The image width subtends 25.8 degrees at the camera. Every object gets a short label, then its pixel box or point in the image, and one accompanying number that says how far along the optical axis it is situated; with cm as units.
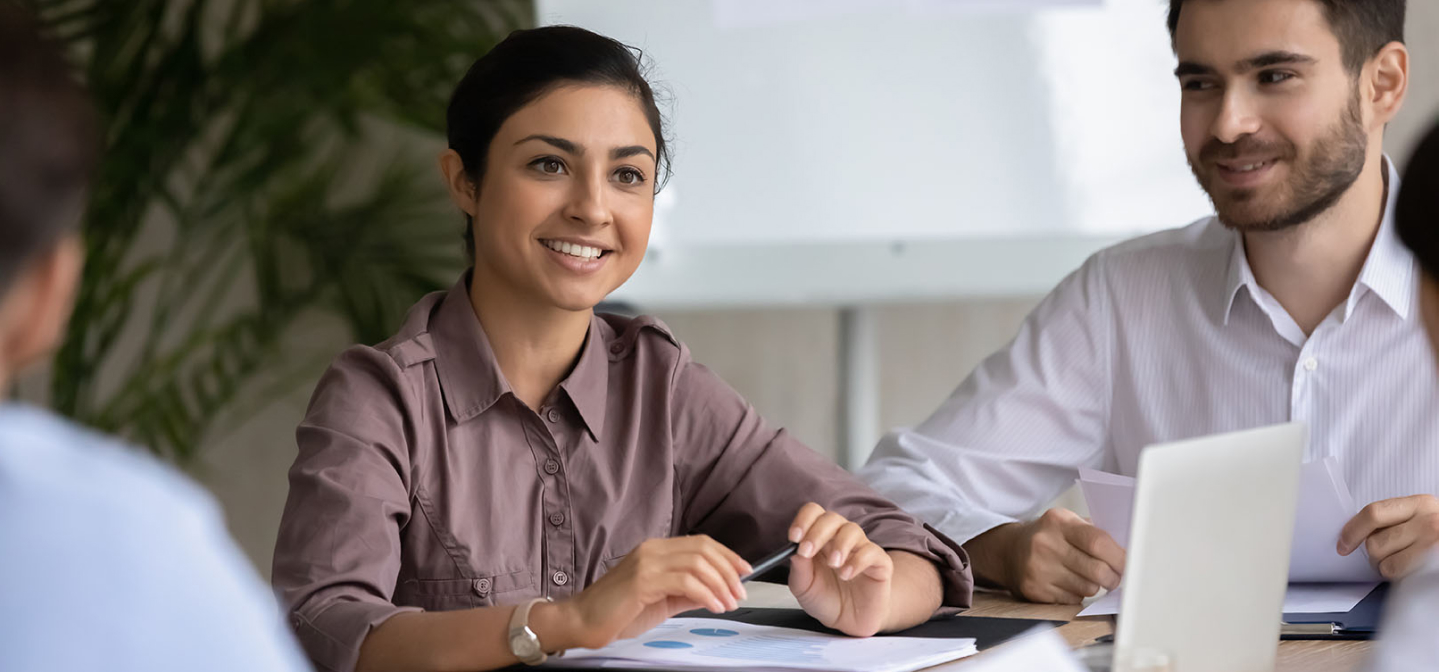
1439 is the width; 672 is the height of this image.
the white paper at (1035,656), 193
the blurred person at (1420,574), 189
